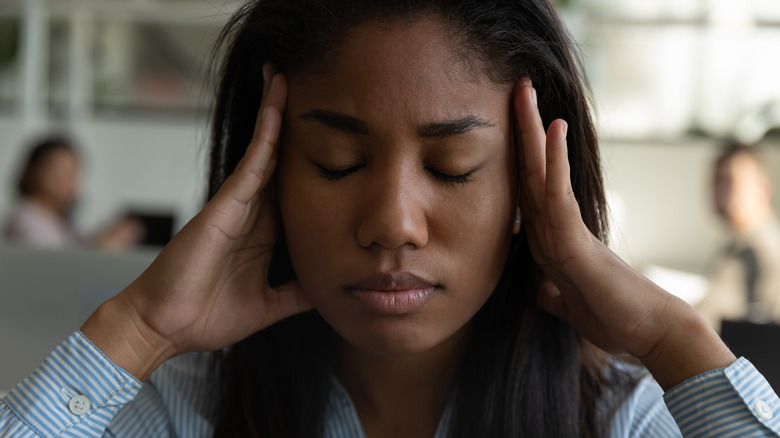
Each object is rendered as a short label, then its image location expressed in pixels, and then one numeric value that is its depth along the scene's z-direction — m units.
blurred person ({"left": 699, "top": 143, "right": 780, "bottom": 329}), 3.37
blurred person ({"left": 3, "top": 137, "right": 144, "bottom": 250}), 4.06
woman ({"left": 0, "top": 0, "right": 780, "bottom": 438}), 0.96
